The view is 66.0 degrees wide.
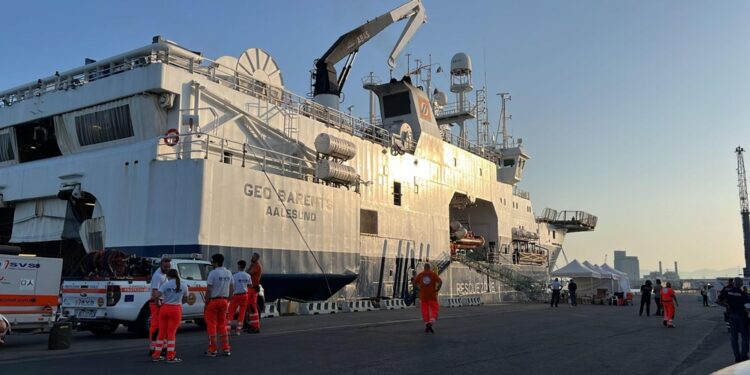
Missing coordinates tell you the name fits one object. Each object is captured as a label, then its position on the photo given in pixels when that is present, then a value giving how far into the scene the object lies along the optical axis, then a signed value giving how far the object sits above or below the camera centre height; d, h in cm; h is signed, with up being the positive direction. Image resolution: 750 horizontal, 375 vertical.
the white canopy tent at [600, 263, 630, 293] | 3262 -68
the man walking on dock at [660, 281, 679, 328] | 1612 -105
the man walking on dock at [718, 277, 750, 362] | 948 -79
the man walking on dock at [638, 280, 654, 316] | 2145 -103
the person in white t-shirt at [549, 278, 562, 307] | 2652 -119
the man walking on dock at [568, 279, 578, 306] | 2775 -122
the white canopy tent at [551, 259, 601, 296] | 3122 -45
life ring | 1622 +350
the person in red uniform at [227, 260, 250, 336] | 1145 -60
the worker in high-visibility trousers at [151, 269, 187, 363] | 828 -75
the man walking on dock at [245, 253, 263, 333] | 1241 -66
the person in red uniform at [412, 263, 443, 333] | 1273 -63
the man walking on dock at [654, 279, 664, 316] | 2189 -106
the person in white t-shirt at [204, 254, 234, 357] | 890 -67
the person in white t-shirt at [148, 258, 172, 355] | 880 -49
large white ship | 1631 +298
